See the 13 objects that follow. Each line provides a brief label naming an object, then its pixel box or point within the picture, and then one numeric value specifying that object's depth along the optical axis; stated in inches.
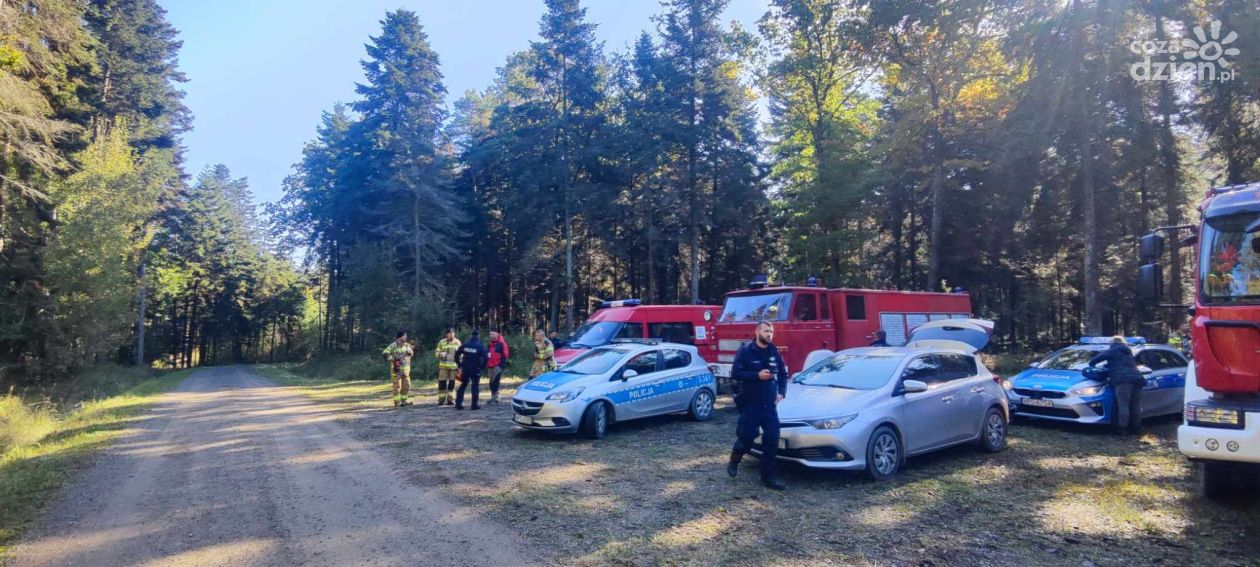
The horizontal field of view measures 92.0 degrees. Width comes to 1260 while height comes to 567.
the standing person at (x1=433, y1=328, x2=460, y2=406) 599.5
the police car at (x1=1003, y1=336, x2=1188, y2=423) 412.8
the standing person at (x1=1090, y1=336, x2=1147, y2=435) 398.0
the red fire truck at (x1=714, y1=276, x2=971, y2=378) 569.0
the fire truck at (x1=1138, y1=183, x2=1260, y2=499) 214.8
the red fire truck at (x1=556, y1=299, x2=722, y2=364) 649.0
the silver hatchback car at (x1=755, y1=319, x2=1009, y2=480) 285.7
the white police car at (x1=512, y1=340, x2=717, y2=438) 404.8
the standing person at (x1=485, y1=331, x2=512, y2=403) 569.3
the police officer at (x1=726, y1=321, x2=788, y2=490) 277.7
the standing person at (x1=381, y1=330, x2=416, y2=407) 591.5
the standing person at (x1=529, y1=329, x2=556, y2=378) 593.3
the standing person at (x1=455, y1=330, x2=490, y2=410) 553.9
